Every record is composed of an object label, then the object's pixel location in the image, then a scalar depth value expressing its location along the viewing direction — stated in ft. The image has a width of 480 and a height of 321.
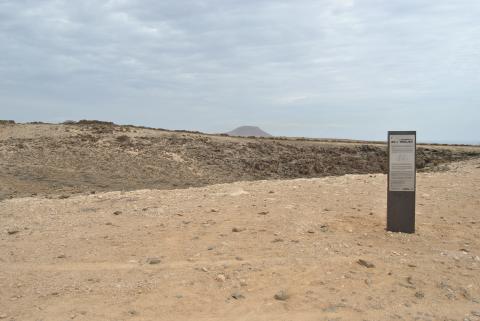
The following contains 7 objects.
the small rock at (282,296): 15.51
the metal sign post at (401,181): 22.52
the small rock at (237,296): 15.75
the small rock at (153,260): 19.02
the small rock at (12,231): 24.34
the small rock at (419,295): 15.62
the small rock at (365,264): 18.16
